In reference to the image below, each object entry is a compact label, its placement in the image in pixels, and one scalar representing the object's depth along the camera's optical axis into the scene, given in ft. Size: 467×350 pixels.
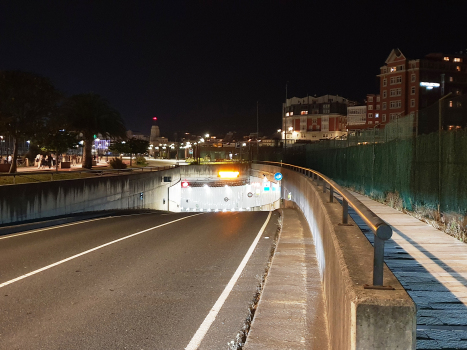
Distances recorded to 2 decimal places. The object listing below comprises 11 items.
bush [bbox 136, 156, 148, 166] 243.48
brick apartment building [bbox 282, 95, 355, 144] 460.96
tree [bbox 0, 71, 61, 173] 113.70
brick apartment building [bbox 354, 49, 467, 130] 279.49
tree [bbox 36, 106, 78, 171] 122.52
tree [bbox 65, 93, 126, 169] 158.92
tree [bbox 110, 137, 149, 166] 272.92
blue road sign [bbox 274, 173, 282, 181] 118.98
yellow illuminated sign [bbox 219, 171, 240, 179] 213.46
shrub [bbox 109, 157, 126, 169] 167.08
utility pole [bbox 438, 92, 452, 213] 43.01
